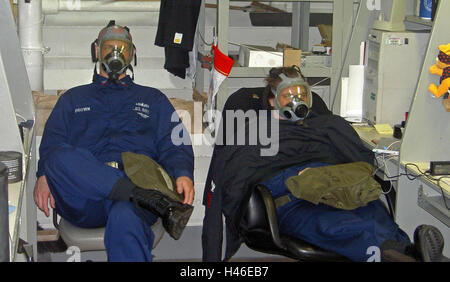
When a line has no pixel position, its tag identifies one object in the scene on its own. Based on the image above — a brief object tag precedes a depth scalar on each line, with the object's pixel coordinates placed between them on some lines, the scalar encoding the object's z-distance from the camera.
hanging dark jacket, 4.50
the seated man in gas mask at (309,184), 2.89
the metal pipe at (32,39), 4.44
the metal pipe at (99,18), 5.14
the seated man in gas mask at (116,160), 2.83
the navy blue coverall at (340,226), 2.88
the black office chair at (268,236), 2.90
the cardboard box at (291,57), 4.24
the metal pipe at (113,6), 5.12
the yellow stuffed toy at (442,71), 2.93
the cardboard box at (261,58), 4.29
